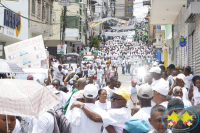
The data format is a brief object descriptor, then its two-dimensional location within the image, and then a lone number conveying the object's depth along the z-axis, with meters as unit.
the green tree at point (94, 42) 54.62
